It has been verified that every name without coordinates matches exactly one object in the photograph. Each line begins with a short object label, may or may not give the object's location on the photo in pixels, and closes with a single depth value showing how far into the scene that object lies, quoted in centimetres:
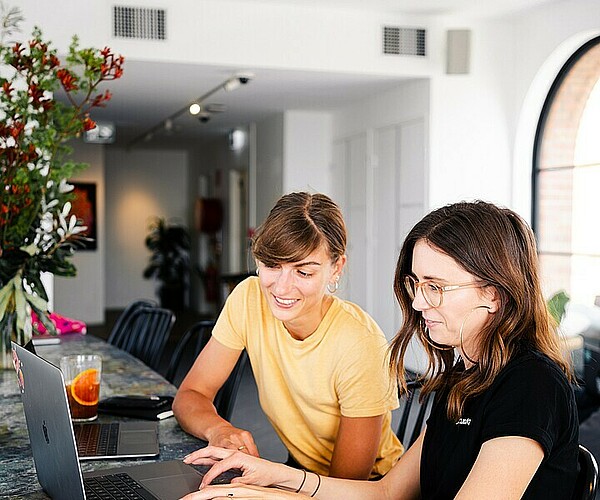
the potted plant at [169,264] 1282
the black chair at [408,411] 222
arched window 589
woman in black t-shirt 145
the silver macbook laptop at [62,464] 139
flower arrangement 260
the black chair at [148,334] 381
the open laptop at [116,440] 191
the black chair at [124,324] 437
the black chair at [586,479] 155
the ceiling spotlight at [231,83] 655
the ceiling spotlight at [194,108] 795
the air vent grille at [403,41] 637
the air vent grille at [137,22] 574
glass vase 275
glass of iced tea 222
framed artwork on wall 1119
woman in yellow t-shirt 207
